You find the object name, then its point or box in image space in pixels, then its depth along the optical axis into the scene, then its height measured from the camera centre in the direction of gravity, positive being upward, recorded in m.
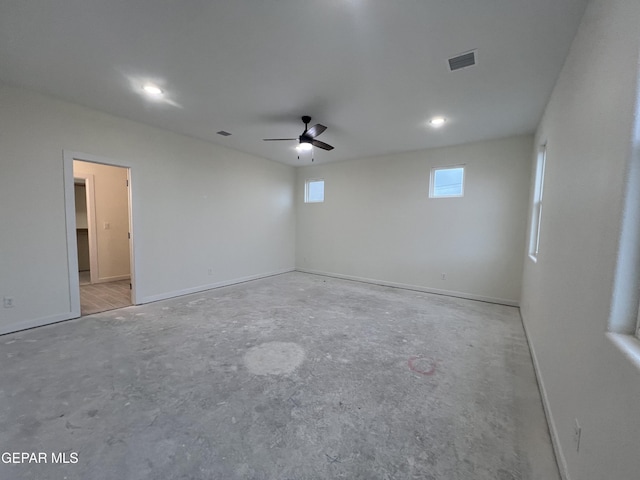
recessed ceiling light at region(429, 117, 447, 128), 3.56 +1.41
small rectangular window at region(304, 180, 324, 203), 6.61 +0.73
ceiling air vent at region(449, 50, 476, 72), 2.22 +1.42
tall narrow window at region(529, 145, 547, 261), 3.32 +0.27
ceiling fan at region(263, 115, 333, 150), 3.32 +1.08
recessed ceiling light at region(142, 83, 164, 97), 2.84 +1.39
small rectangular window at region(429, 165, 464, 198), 4.73 +0.76
